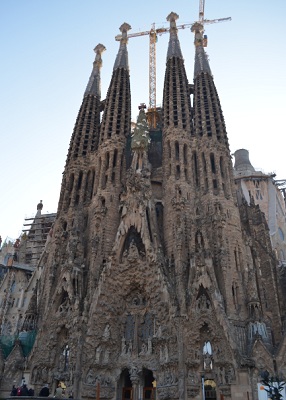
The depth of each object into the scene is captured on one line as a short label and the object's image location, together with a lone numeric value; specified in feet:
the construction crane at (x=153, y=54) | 144.46
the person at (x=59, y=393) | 40.93
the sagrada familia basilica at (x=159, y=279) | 69.97
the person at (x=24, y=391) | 44.22
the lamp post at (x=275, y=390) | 40.75
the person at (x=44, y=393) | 43.24
